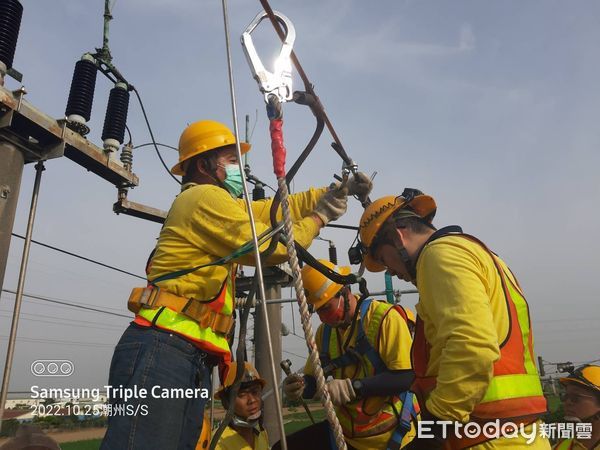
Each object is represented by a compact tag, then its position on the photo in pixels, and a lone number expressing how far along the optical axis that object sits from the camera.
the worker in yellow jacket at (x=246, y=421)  4.95
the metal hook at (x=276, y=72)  1.85
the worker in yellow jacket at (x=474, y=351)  1.75
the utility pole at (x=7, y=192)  4.67
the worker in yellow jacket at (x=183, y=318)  1.96
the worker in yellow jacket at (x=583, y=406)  4.76
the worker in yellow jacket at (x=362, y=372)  3.55
